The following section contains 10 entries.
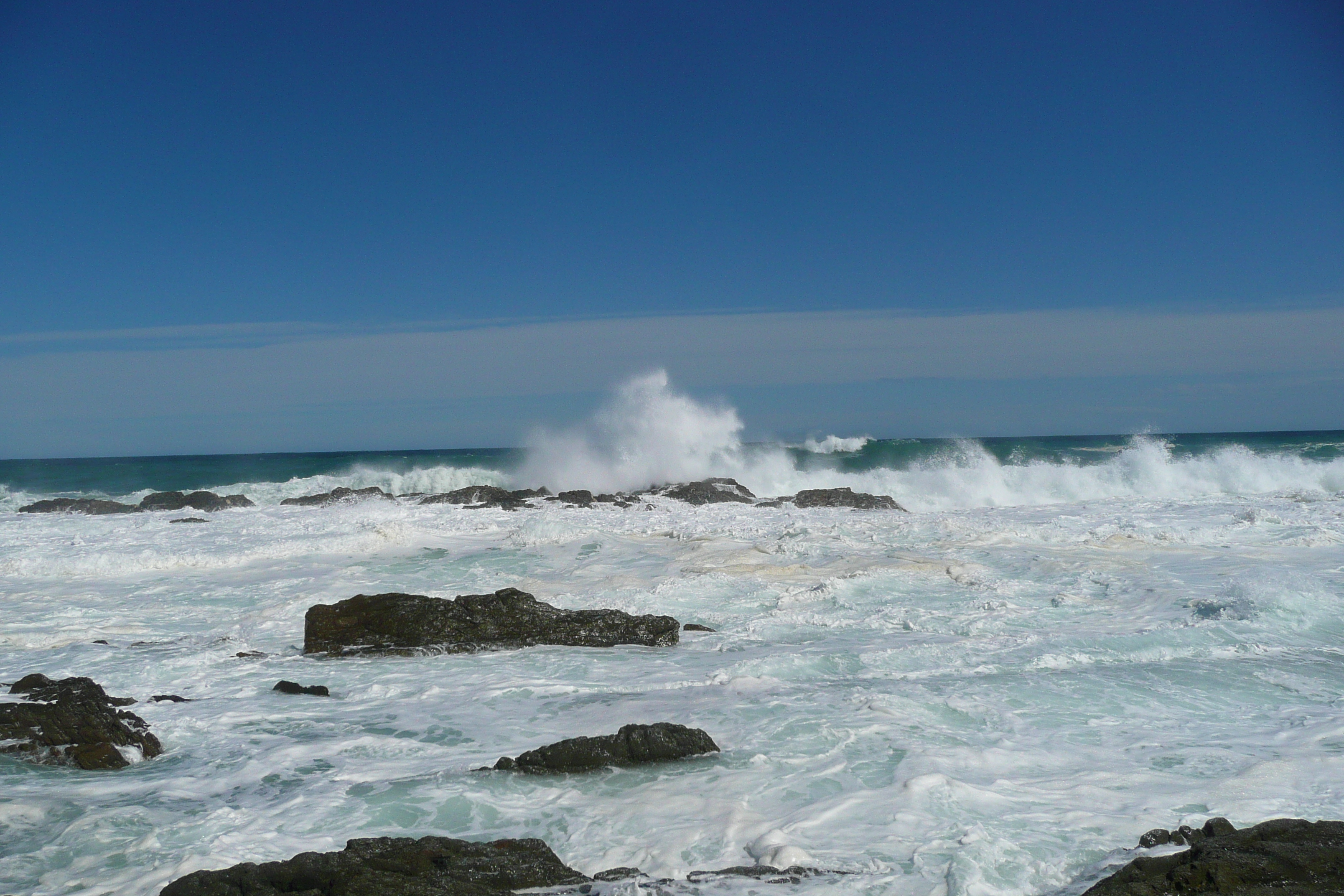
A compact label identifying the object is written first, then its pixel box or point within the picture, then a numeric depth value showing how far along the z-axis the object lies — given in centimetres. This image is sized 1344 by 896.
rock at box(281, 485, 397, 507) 2547
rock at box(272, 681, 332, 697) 725
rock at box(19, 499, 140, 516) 2464
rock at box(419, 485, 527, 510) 2314
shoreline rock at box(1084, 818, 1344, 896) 328
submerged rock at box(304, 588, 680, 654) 885
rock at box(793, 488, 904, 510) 2322
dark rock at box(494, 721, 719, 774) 532
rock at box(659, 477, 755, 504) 2491
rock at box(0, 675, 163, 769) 557
